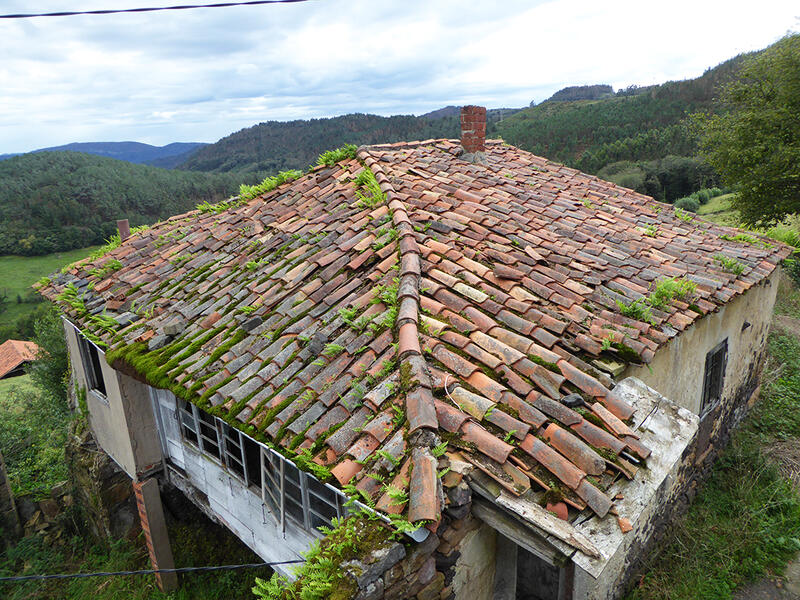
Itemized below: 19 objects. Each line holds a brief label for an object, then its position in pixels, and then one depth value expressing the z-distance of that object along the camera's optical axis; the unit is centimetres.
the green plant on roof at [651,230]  791
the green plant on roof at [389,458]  337
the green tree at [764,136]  1723
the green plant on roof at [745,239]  871
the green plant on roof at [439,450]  333
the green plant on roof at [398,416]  366
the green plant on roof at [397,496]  312
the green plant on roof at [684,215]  964
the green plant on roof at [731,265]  694
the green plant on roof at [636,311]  517
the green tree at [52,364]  2164
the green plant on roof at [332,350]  454
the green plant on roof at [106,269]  844
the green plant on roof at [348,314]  486
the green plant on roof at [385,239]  581
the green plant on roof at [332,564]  304
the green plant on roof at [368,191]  693
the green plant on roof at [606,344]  461
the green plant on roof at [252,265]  675
